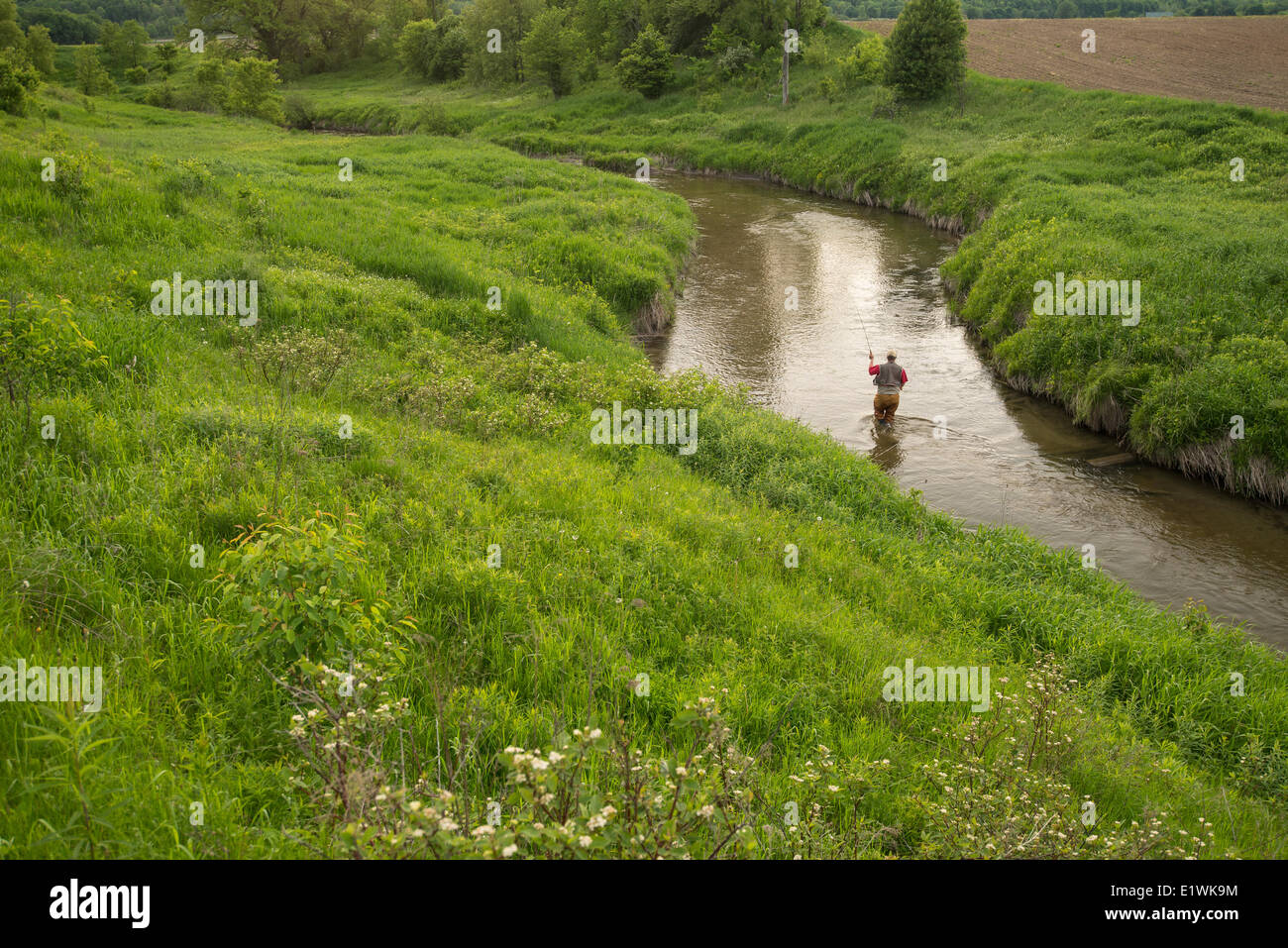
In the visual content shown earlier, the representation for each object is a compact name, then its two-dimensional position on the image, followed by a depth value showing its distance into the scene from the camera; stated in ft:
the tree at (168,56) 213.05
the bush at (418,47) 245.45
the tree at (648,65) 183.32
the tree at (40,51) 173.37
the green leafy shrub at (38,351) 23.84
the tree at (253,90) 172.86
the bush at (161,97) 178.19
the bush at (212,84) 176.45
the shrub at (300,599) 14.70
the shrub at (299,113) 208.54
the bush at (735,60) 175.32
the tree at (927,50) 129.80
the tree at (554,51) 195.31
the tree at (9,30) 161.17
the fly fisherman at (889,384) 49.52
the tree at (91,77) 180.86
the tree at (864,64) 148.05
